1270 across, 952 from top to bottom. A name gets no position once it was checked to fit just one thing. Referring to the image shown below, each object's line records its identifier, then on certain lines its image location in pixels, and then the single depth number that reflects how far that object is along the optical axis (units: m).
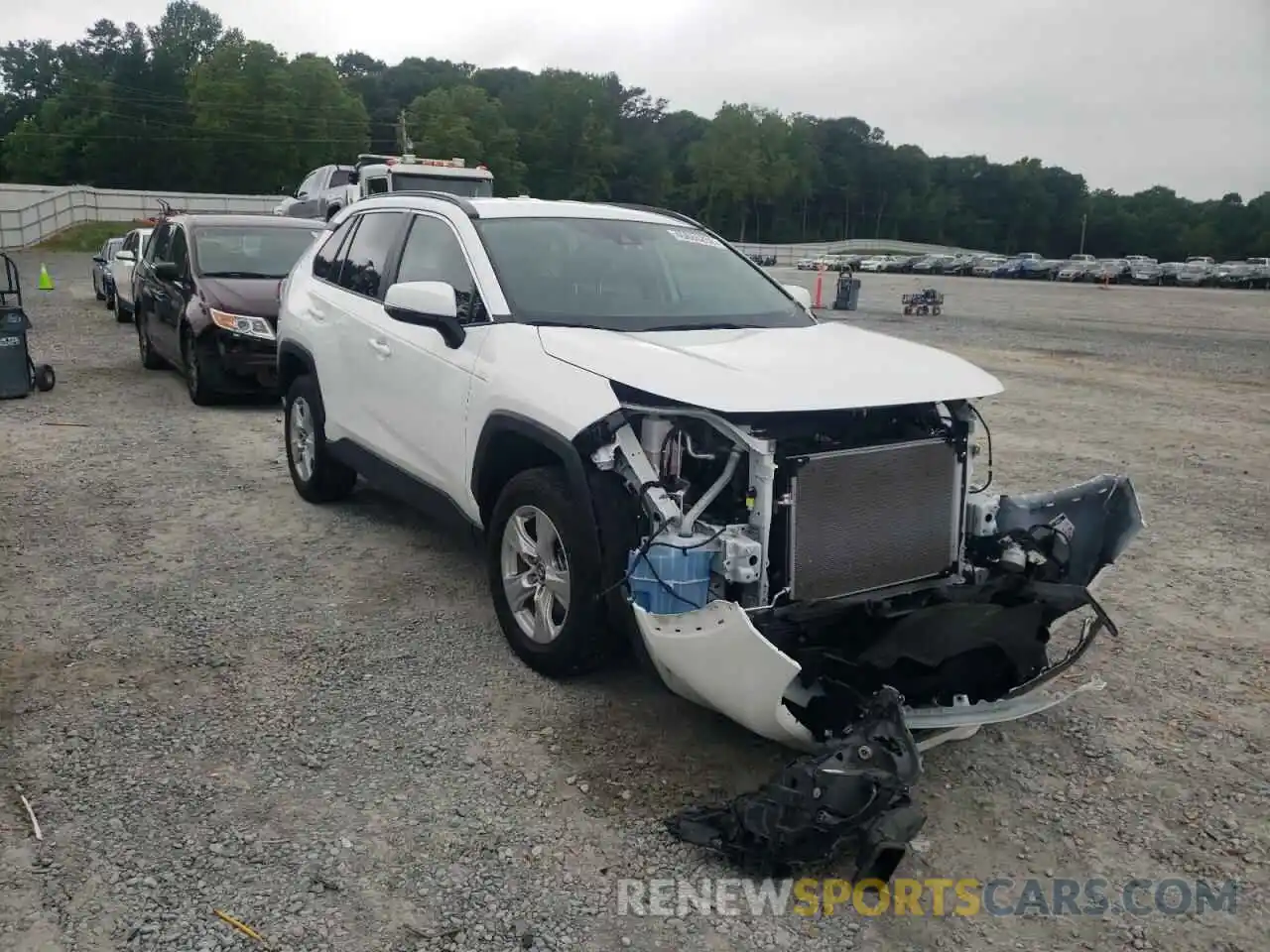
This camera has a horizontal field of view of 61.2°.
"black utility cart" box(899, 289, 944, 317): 25.98
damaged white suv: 3.33
